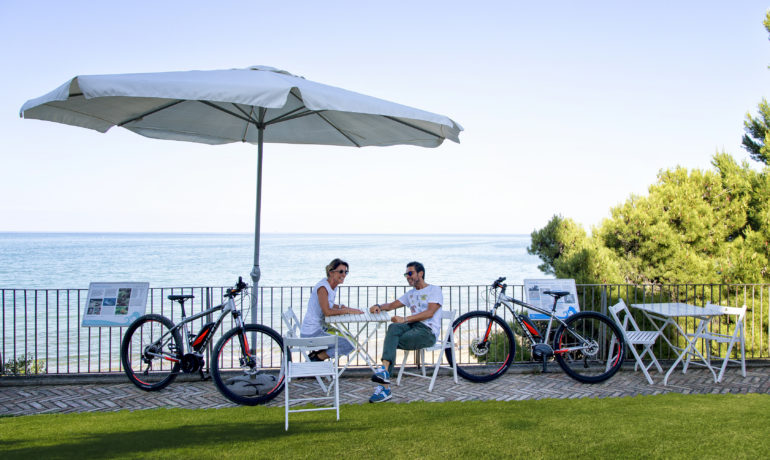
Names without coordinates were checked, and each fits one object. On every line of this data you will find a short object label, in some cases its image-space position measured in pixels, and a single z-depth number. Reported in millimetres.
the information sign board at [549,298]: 6633
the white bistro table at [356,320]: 5434
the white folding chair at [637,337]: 6020
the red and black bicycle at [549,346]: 6195
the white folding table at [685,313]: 6113
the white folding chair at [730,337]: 6160
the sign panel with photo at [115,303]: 5918
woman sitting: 5602
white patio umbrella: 4102
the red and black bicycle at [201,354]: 5285
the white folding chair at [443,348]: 5879
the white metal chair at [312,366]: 4402
